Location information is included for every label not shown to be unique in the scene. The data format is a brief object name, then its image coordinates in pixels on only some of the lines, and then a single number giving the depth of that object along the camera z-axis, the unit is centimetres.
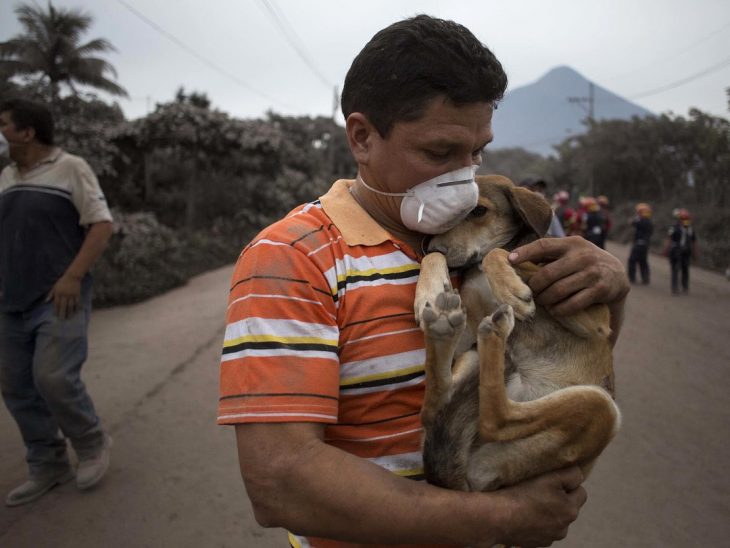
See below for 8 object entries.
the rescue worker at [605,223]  1273
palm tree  1948
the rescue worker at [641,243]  1370
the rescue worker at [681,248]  1334
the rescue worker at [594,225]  1233
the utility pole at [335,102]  3271
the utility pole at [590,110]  3978
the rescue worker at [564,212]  1051
